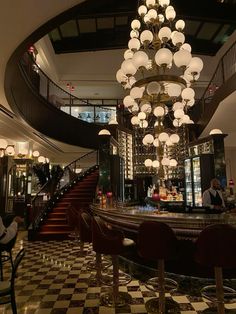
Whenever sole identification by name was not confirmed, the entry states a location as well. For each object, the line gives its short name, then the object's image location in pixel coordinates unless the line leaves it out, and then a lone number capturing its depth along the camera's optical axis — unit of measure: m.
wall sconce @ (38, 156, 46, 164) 11.55
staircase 8.15
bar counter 3.43
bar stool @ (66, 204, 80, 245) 5.99
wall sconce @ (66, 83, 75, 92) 15.70
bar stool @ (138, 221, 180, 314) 3.08
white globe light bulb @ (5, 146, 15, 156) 9.24
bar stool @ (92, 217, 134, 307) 3.45
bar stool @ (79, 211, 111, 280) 4.49
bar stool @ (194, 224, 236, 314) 2.74
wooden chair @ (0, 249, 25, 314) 2.43
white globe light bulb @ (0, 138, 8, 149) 8.03
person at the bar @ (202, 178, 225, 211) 4.97
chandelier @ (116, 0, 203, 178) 4.94
